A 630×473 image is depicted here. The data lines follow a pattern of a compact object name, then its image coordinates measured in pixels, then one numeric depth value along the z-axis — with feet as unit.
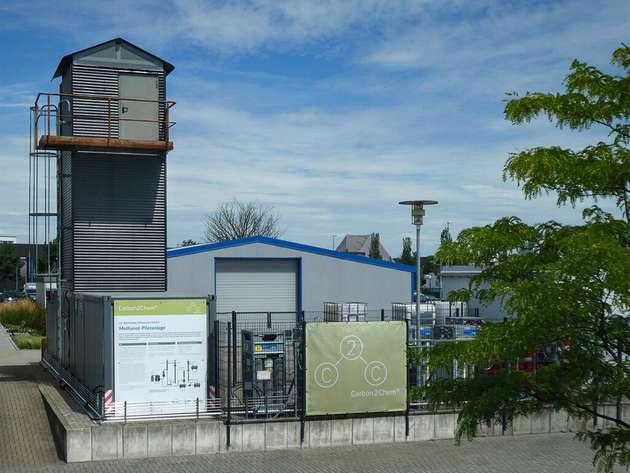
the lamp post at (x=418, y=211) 69.87
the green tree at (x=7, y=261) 326.85
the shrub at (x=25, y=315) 143.54
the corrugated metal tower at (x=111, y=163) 74.95
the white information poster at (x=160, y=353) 50.90
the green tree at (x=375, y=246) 362.74
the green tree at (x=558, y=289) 25.96
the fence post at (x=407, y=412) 53.78
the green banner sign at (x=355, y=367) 52.42
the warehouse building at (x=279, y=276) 120.98
